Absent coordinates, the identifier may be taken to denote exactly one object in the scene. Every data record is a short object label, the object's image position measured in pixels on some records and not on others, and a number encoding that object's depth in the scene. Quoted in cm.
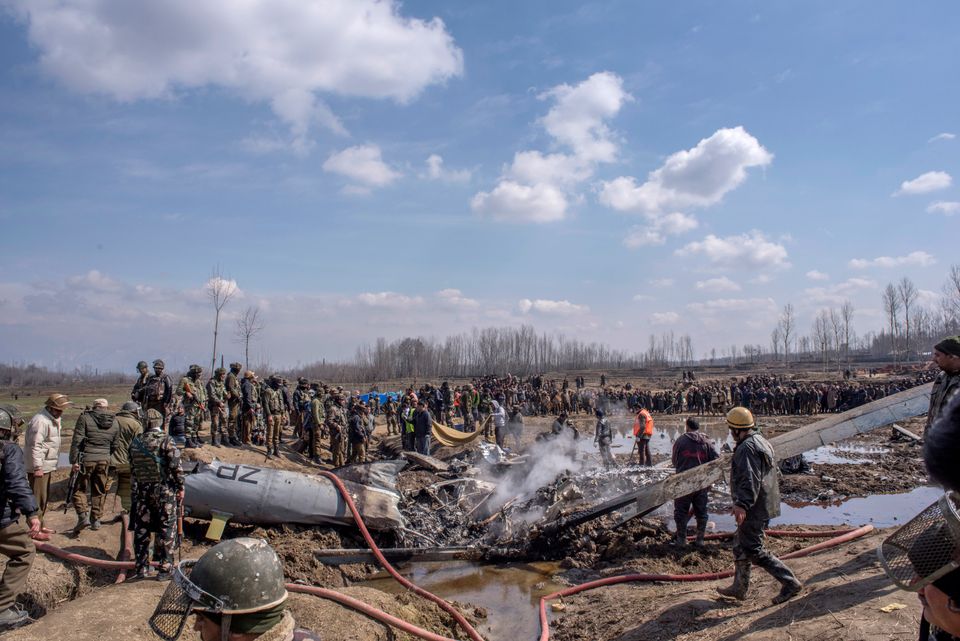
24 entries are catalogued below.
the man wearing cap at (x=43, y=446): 746
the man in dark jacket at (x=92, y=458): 777
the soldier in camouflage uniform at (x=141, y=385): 1089
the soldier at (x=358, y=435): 1470
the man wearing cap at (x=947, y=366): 486
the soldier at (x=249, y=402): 1393
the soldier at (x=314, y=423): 1451
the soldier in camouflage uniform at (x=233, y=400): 1417
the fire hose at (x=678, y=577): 697
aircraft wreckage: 828
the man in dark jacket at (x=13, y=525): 507
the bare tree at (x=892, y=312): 5819
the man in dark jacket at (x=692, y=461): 826
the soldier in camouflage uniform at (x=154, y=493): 656
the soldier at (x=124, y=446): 822
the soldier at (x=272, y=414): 1357
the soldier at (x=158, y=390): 1077
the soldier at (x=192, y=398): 1309
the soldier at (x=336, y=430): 1467
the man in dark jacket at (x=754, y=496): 535
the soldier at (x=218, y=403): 1382
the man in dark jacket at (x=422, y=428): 1547
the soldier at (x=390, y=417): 2265
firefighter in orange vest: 1488
